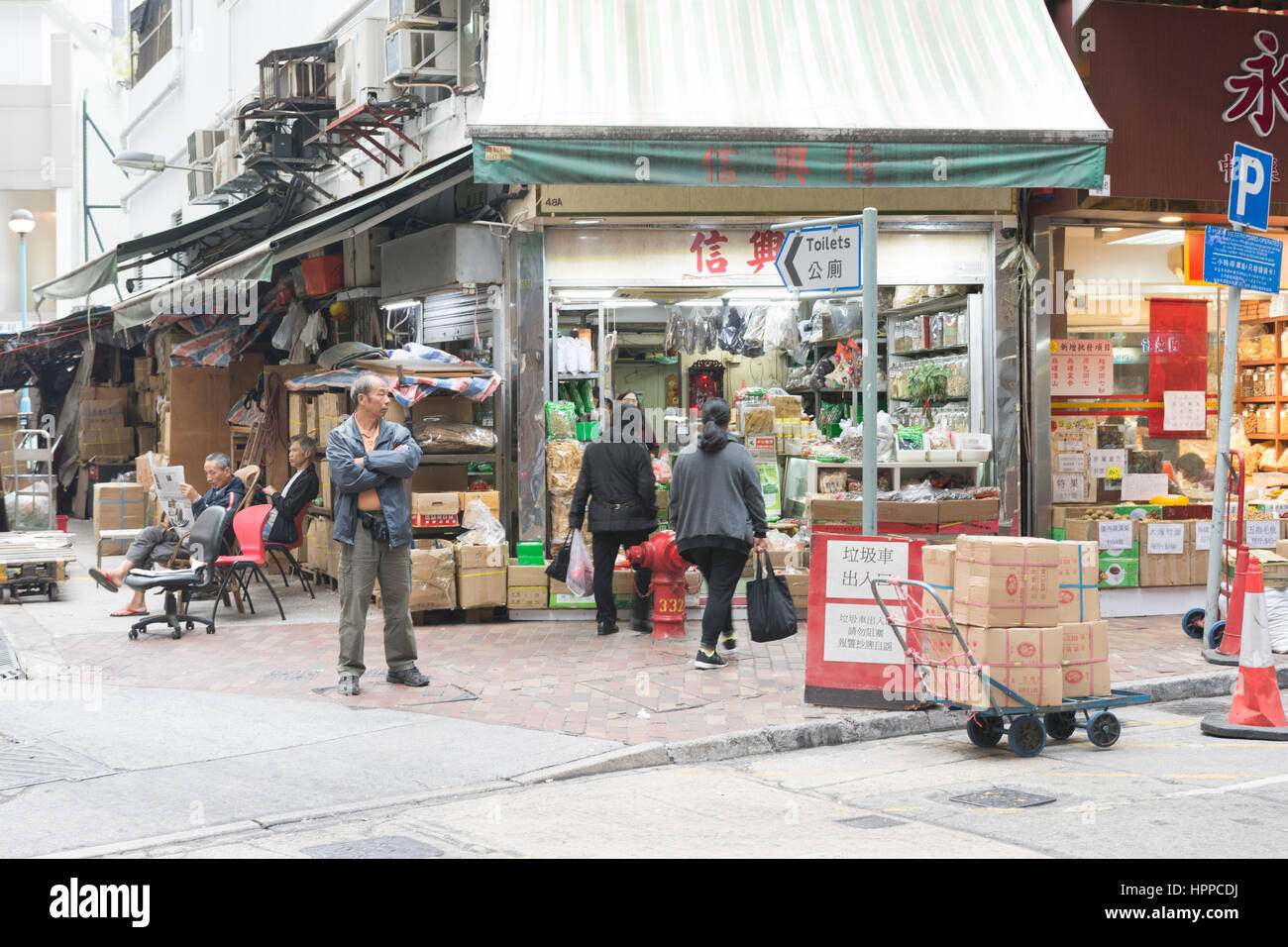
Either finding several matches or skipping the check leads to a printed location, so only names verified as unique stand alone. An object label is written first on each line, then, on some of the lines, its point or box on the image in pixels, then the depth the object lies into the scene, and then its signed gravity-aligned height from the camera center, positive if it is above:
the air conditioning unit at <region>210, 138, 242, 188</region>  16.97 +3.62
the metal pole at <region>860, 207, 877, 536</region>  8.03 +0.53
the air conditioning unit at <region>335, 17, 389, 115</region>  13.30 +3.82
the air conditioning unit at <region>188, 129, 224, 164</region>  18.94 +4.29
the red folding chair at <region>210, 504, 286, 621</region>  11.91 -0.87
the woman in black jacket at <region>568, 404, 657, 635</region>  11.02 -0.43
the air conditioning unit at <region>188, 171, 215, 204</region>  20.17 +4.01
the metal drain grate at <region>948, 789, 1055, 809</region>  6.24 -1.70
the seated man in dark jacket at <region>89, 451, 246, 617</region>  12.48 -0.59
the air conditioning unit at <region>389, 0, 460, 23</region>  13.02 +4.29
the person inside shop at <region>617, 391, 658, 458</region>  13.12 +0.01
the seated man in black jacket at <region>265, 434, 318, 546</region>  12.42 -0.48
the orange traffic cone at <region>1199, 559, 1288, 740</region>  7.76 -1.49
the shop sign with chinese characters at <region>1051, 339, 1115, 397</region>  12.39 +0.65
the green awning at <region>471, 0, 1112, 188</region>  10.42 +2.82
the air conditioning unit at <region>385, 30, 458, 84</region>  12.98 +3.80
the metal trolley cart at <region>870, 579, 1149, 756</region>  7.26 -1.52
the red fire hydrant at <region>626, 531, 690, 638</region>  10.92 -1.14
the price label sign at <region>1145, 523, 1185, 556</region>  12.07 -0.92
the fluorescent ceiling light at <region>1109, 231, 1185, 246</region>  12.54 +1.86
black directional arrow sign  8.02 +1.10
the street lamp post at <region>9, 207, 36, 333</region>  30.95 +5.19
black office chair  11.03 -1.09
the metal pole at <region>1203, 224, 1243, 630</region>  10.01 -0.14
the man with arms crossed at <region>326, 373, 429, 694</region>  8.75 -0.50
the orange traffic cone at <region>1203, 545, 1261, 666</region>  9.78 -1.39
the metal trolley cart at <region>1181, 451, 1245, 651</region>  10.21 -1.21
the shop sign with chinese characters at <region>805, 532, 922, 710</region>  8.19 -1.16
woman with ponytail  9.53 -0.50
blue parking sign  9.84 +1.85
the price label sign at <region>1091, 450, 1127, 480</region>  12.42 -0.25
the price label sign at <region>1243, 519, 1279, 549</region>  11.77 -0.85
